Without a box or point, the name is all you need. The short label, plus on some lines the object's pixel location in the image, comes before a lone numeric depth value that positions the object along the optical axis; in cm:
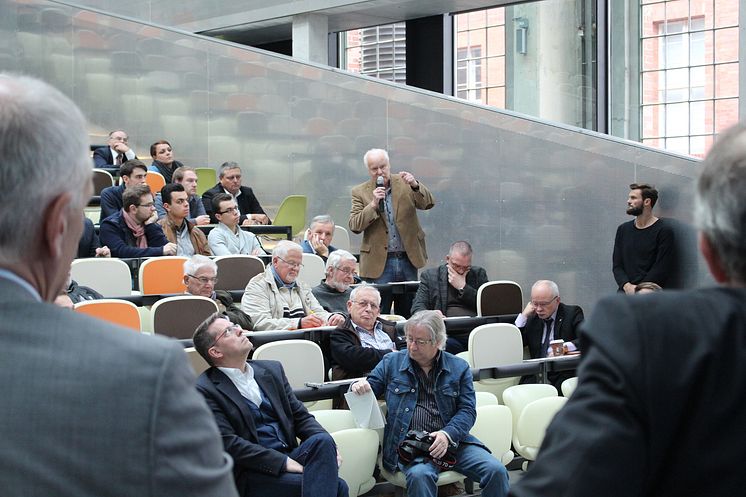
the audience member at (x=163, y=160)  962
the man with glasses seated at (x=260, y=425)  416
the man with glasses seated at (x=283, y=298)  603
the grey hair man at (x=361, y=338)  539
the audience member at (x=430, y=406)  462
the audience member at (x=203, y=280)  611
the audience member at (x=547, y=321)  635
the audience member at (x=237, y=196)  891
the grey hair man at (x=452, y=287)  691
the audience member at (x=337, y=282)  663
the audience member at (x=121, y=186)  771
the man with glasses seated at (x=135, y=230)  712
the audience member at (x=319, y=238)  788
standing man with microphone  762
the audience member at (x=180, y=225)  763
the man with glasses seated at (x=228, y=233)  773
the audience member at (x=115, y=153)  1057
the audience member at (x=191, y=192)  839
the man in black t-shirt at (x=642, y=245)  712
